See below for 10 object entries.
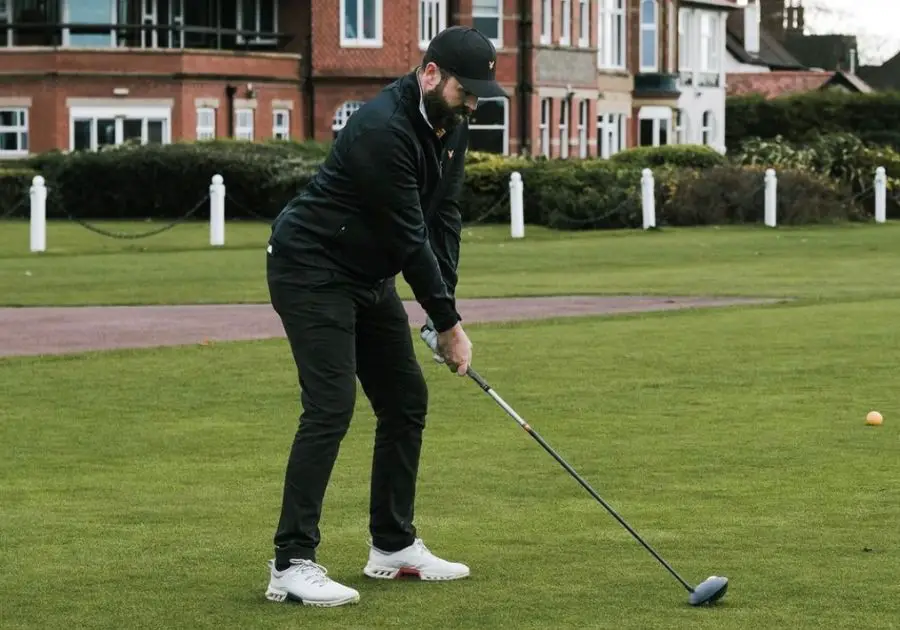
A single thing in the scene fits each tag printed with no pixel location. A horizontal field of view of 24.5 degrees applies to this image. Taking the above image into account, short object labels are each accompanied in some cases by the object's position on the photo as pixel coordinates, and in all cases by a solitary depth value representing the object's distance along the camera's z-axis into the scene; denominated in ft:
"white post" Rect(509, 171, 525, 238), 111.96
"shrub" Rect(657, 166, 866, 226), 122.93
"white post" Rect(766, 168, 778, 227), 120.88
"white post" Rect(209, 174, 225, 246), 101.55
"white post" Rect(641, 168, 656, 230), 117.50
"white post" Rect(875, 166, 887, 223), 130.93
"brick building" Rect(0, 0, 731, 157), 161.38
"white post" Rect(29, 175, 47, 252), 95.50
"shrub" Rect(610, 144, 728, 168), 143.74
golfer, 22.74
